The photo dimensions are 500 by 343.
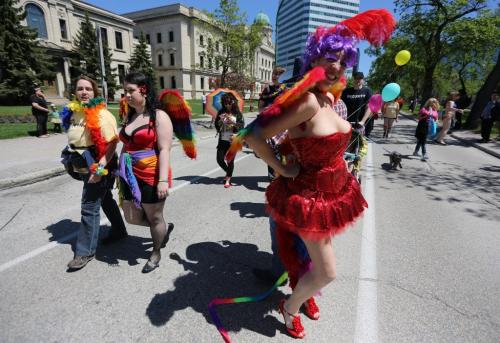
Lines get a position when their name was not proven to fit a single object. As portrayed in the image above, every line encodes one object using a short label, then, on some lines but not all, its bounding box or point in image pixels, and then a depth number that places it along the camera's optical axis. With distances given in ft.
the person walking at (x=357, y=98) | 15.69
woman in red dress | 5.44
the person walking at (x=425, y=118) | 26.89
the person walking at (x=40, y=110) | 32.17
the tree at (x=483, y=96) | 46.21
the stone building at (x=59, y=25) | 104.78
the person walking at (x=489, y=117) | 38.86
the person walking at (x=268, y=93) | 7.76
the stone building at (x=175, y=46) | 179.52
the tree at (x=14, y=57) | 79.71
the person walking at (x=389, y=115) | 40.09
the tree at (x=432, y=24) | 67.05
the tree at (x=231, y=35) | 63.98
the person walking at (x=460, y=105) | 55.63
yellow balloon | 11.56
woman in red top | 8.52
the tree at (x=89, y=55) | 105.40
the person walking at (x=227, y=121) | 18.39
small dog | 24.11
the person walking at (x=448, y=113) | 37.17
